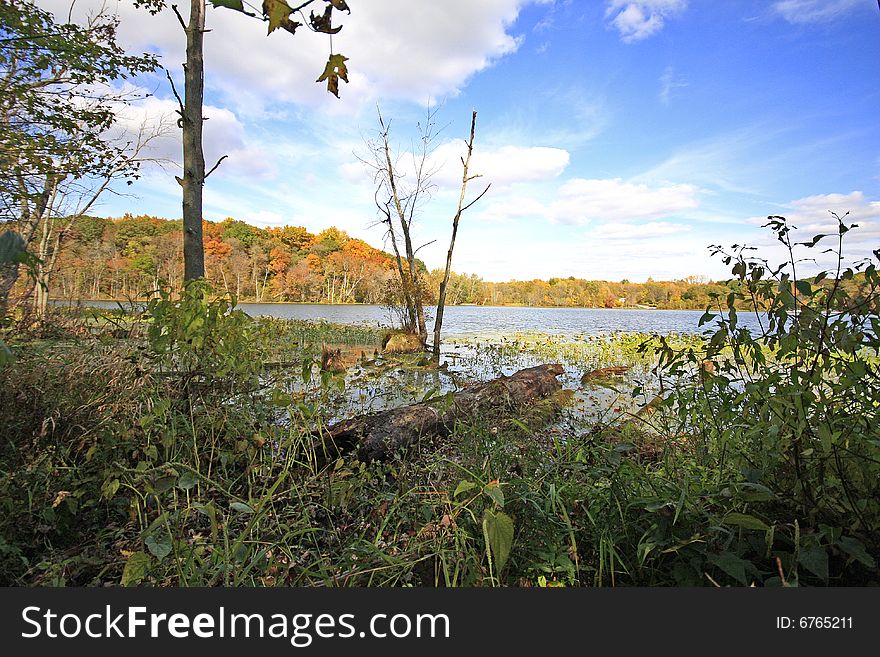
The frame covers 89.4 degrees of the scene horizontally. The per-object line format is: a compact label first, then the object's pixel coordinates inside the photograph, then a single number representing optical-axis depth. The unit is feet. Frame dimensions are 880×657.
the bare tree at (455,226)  44.96
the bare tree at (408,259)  47.09
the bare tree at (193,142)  14.71
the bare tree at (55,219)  29.37
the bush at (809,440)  5.24
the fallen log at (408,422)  13.28
